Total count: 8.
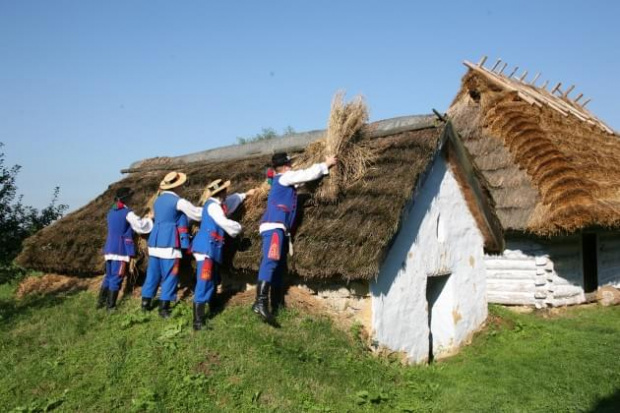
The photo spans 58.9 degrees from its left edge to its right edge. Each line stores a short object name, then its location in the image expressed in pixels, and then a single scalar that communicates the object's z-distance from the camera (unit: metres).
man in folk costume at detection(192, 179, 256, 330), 6.54
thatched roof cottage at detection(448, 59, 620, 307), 10.73
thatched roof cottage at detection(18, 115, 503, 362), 6.68
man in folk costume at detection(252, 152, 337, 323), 6.50
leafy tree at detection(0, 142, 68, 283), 7.39
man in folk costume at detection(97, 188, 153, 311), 7.79
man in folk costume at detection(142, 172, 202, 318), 7.09
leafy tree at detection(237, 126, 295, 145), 49.59
